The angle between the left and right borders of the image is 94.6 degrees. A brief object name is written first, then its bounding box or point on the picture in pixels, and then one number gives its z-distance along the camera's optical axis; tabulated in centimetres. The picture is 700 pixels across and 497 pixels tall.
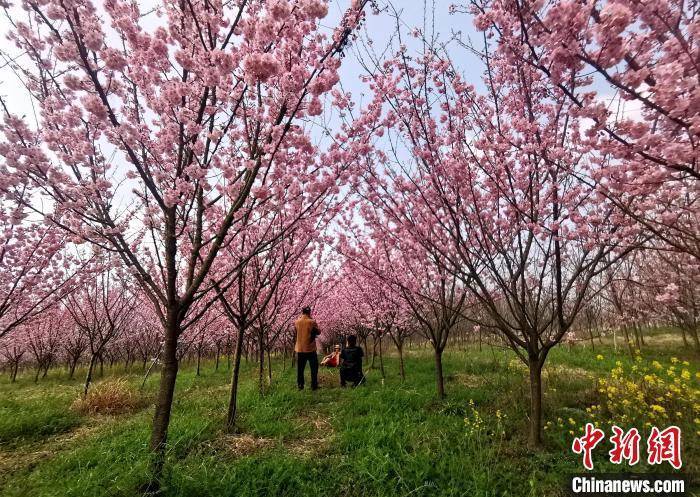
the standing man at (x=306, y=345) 813
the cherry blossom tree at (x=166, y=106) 263
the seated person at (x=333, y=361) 1298
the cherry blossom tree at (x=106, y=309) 905
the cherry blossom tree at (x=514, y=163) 363
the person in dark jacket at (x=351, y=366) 873
